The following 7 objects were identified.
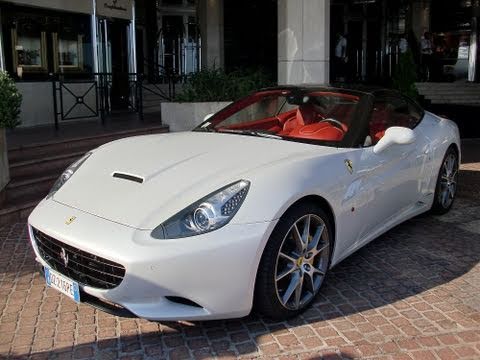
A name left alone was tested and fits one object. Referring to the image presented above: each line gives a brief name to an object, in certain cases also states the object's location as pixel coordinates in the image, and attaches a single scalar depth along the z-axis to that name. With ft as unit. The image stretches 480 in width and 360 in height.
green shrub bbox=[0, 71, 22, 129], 17.30
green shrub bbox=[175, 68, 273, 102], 32.28
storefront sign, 39.91
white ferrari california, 9.57
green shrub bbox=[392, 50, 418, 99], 43.32
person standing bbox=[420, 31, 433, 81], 66.03
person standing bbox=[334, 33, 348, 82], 64.39
